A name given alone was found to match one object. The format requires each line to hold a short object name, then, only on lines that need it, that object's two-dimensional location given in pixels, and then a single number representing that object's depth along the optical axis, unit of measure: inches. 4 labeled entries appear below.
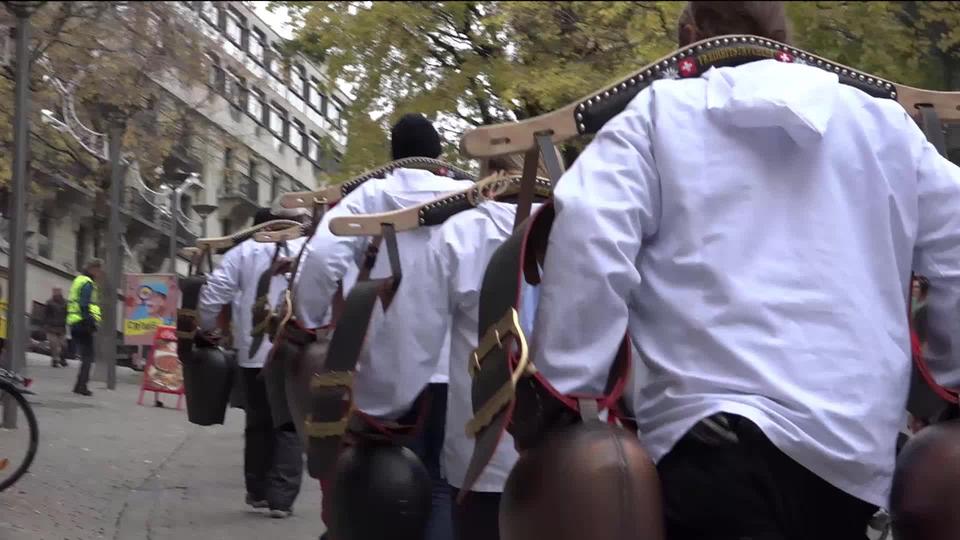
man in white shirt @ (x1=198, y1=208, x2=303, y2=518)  357.7
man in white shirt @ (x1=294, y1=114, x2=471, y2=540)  248.1
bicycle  315.9
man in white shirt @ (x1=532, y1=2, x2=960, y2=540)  95.0
